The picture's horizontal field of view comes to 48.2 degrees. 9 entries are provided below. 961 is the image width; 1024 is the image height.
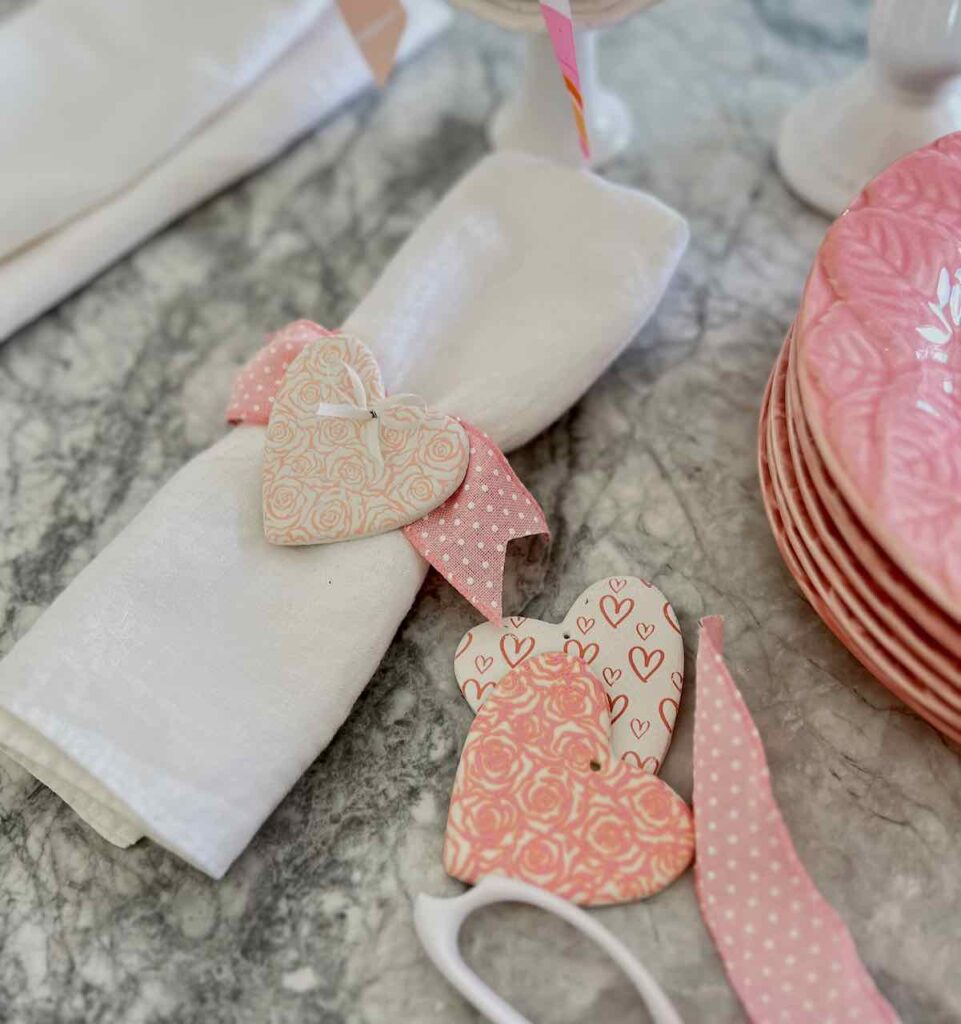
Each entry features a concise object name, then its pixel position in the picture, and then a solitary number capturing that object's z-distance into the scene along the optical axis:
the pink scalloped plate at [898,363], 0.48
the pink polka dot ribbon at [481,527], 0.58
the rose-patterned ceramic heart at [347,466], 0.58
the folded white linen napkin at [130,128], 0.75
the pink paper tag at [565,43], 0.62
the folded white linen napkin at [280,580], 0.52
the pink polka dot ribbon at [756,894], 0.47
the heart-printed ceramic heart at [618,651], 0.56
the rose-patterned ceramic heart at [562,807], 0.51
